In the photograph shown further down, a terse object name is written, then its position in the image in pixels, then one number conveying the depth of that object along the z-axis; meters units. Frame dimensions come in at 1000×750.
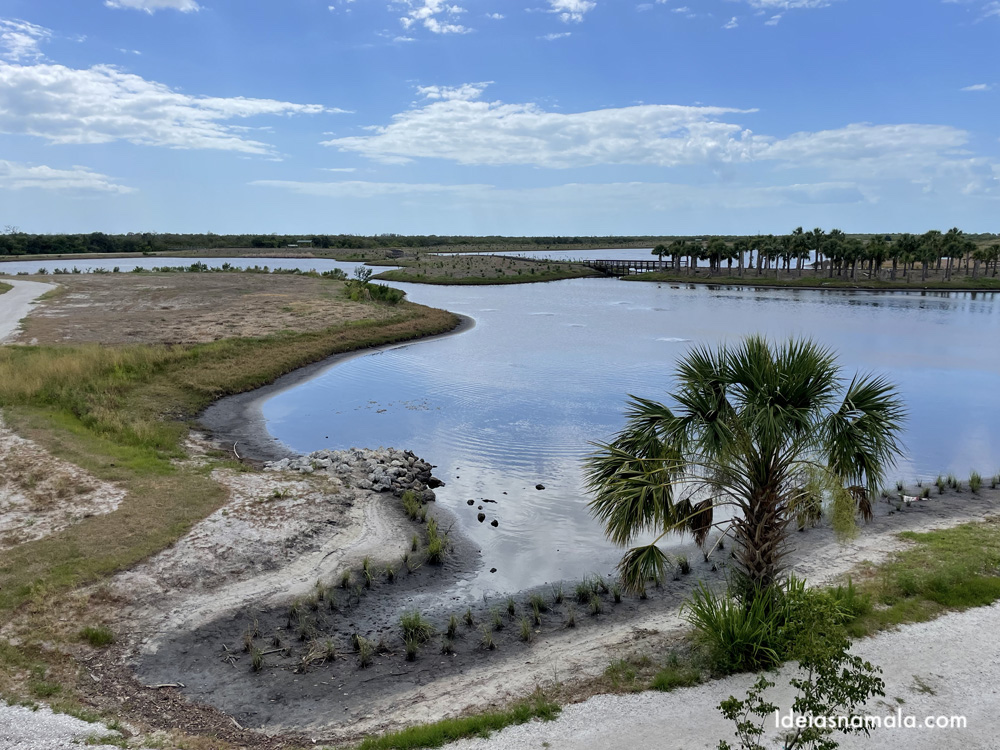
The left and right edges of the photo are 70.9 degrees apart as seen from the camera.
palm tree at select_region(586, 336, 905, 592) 9.80
